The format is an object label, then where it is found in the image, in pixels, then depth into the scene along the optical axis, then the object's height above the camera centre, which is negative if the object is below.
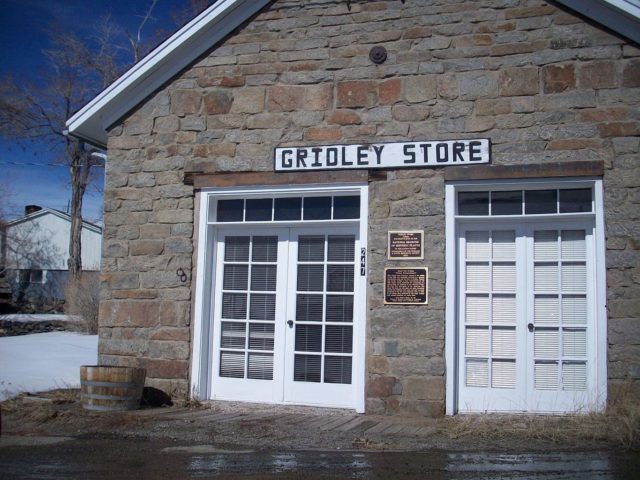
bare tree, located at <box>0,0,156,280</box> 30.34 +7.12
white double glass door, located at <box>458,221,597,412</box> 7.80 -0.04
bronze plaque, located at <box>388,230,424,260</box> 8.12 +0.76
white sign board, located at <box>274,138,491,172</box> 8.11 +1.84
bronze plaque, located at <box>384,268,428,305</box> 8.05 +0.28
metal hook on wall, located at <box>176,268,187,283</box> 8.90 +0.36
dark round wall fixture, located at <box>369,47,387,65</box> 8.52 +3.10
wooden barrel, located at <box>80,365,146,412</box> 8.05 -0.98
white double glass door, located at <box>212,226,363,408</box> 8.52 -0.11
